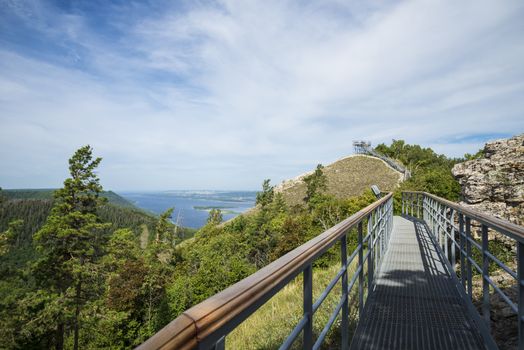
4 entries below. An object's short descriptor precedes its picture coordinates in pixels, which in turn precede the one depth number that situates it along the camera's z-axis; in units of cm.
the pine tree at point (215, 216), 7779
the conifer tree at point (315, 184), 5478
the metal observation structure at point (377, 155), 4950
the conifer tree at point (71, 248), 2191
